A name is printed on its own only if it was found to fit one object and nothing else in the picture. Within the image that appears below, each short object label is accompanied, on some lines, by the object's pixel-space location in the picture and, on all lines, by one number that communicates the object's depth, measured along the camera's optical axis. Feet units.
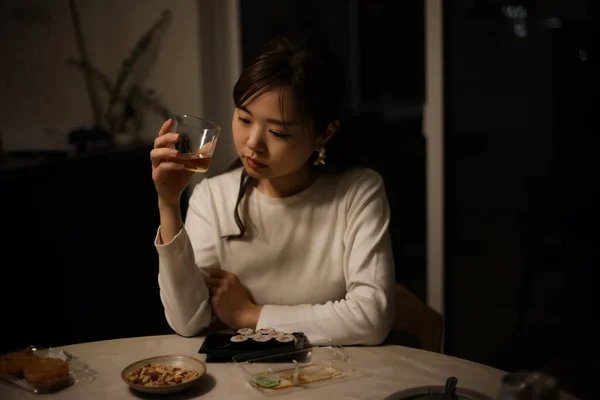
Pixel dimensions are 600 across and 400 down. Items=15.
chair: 5.85
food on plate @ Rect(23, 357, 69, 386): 3.87
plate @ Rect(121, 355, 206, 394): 3.73
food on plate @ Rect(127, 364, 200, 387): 3.83
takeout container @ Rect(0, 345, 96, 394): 3.89
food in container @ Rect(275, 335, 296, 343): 4.48
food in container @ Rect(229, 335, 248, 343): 4.46
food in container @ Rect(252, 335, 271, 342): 4.47
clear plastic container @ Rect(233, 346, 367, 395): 3.92
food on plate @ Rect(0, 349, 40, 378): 4.05
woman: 4.84
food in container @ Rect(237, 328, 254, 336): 4.62
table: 3.84
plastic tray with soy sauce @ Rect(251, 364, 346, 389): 3.92
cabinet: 7.11
